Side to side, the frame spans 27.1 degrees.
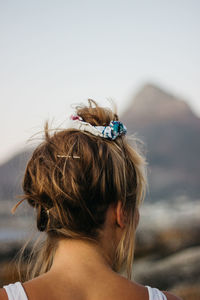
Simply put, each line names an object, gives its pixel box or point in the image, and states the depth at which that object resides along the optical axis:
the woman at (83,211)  1.04
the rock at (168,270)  5.01
